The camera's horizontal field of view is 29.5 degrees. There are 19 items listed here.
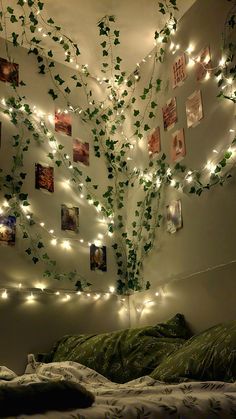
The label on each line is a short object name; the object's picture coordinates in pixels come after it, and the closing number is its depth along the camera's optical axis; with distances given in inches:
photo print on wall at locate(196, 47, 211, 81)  115.2
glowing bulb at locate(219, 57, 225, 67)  109.7
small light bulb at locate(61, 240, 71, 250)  125.3
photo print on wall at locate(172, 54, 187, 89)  124.7
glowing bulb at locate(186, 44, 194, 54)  122.5
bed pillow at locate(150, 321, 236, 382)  69.2
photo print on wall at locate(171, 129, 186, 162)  119.6
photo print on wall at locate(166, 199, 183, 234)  116.3
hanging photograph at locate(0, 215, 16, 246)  115.1
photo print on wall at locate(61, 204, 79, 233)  127.8
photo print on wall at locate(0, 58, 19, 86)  131.0
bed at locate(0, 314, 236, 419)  47.4
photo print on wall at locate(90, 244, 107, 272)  129.6
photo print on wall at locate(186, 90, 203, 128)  115.5
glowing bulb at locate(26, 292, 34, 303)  113.6
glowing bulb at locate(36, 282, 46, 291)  116.7
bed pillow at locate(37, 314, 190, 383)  89.4
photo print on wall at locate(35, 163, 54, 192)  126.8
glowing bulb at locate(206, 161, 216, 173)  106.8
